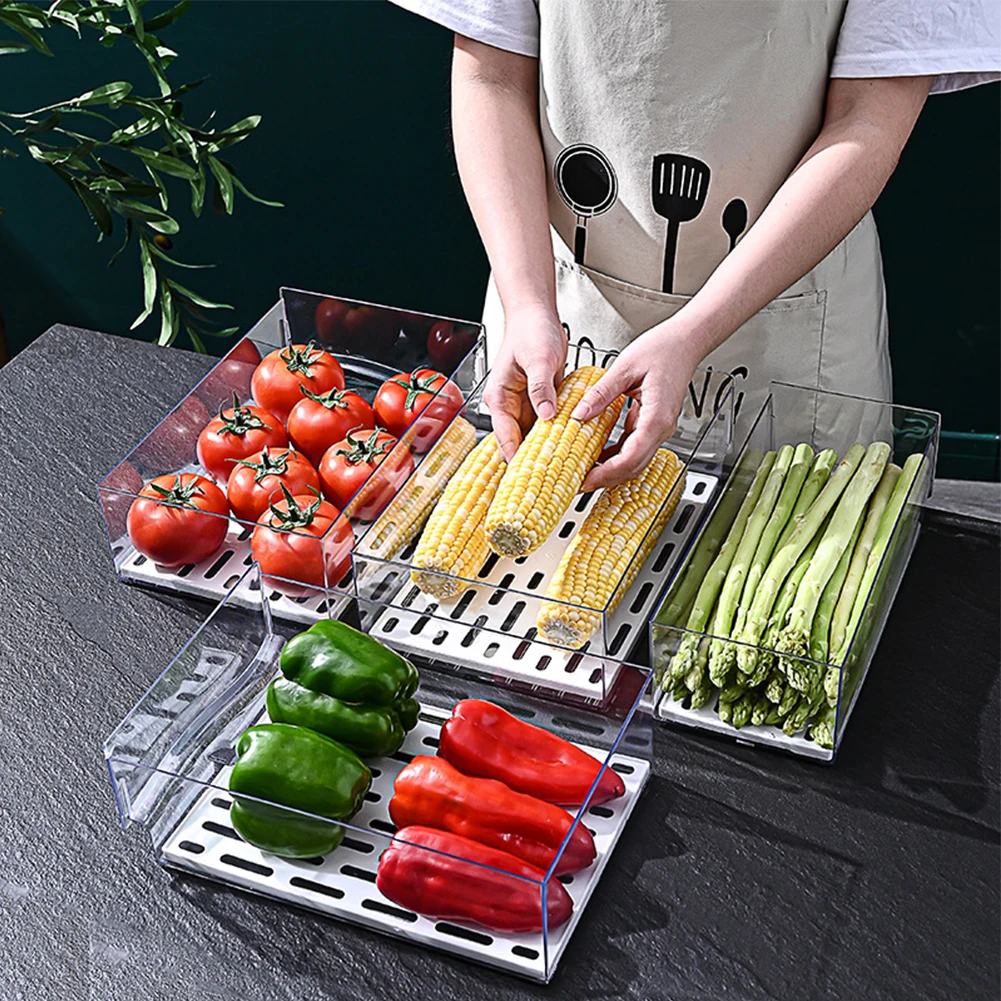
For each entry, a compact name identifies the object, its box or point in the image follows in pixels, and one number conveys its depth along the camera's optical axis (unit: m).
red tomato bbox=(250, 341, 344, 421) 1.95
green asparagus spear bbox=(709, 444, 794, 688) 1.43
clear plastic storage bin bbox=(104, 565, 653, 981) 1.24
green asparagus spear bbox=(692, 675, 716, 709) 1.46
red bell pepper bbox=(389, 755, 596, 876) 1.28
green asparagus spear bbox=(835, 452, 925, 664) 1.45
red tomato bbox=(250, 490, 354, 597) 1.63
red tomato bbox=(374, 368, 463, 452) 1.84
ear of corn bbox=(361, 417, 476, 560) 1.61
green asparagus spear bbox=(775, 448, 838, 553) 1.59
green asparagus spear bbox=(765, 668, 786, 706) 1.42
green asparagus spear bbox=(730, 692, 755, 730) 1.44
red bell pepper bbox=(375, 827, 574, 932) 1.21
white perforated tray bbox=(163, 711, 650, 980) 1.24
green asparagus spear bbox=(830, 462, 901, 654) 1.45
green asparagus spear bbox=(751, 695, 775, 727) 1.44
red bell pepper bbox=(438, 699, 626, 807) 1.33
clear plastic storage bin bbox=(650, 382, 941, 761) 1.42
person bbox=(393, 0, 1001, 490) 1.79
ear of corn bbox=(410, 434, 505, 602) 1.55
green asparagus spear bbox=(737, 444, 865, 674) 1.44
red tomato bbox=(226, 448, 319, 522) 1.72
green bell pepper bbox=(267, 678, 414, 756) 1.38
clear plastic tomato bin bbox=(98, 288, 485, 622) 1.65
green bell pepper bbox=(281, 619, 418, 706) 1.39
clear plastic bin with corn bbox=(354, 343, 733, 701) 1.49
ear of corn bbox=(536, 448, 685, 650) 1.49
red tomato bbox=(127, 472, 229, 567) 1.68
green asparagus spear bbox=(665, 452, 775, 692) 1.45
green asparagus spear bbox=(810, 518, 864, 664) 1.41
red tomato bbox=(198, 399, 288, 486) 1.83
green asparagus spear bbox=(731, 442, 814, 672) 1.49
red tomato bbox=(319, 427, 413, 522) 1.71
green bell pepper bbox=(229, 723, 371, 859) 1.29
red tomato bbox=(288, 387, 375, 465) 1.85
